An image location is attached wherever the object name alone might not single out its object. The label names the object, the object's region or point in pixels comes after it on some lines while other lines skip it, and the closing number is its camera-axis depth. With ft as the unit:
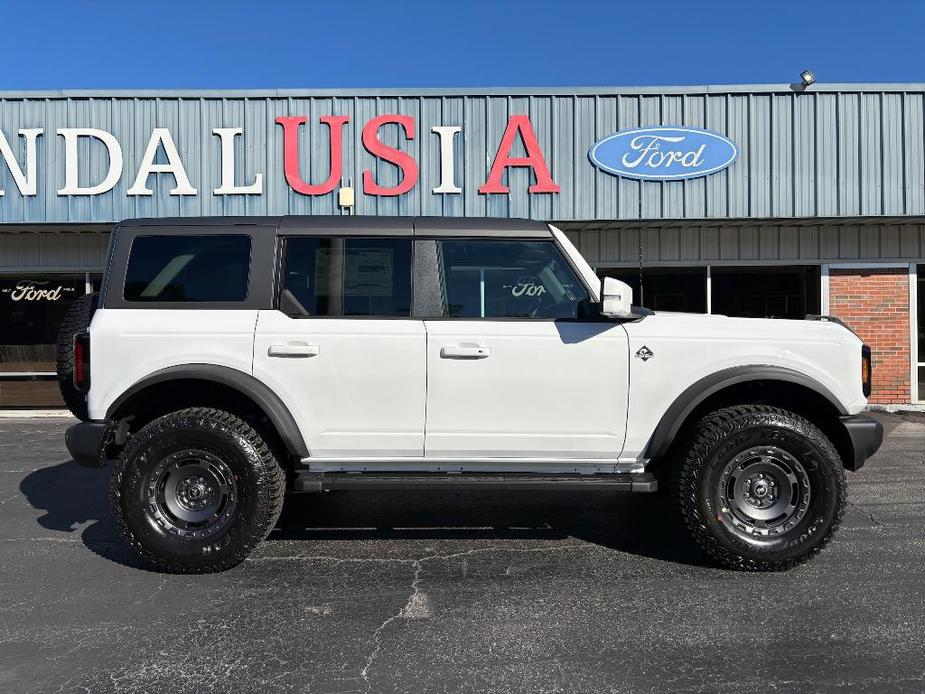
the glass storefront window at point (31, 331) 37.35
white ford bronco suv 12.98
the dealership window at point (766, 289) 36.42
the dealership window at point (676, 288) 36.60
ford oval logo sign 33.27
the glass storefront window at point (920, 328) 35.94
